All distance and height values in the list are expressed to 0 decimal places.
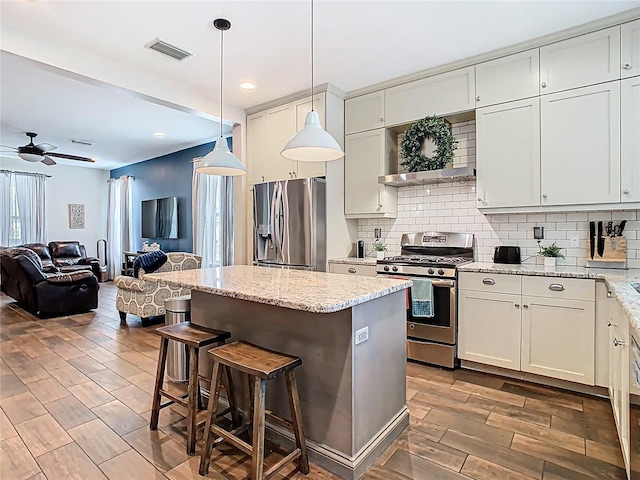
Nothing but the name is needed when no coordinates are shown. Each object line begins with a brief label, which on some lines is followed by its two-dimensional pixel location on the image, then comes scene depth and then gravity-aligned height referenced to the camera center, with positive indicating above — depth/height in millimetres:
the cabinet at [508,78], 3016 +1348
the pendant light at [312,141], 2256 +596
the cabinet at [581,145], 2709 +698
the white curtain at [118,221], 8344 +343
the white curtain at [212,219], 5969 +292
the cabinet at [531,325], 2629 -690
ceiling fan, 5613 +1325
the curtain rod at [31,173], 7617 +1355
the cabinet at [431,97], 3350 +1347
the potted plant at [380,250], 3902 -149
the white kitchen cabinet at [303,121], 3885 +1254
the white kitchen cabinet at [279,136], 4160 +1158
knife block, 2842 -117
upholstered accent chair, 4598 -721
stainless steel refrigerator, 3840 +129
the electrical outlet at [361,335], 1832 -507
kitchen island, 1814 -617
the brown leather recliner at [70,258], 7680 -465
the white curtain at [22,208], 7625 +604
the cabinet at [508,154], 3025 +703
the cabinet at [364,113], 3883 +1348
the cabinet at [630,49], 2615 +1347
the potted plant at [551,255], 2965 -155
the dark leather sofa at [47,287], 5070 -733
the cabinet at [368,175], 3916 +673
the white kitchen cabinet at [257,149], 4406 +1074
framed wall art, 8711 +504
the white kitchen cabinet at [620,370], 1666 -697
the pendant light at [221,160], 2815 +601
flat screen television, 6988 +363
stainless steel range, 3162 -550
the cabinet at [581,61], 2703 +1347
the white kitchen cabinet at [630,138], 2621 +707
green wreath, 3477 +897
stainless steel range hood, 3326 +567
